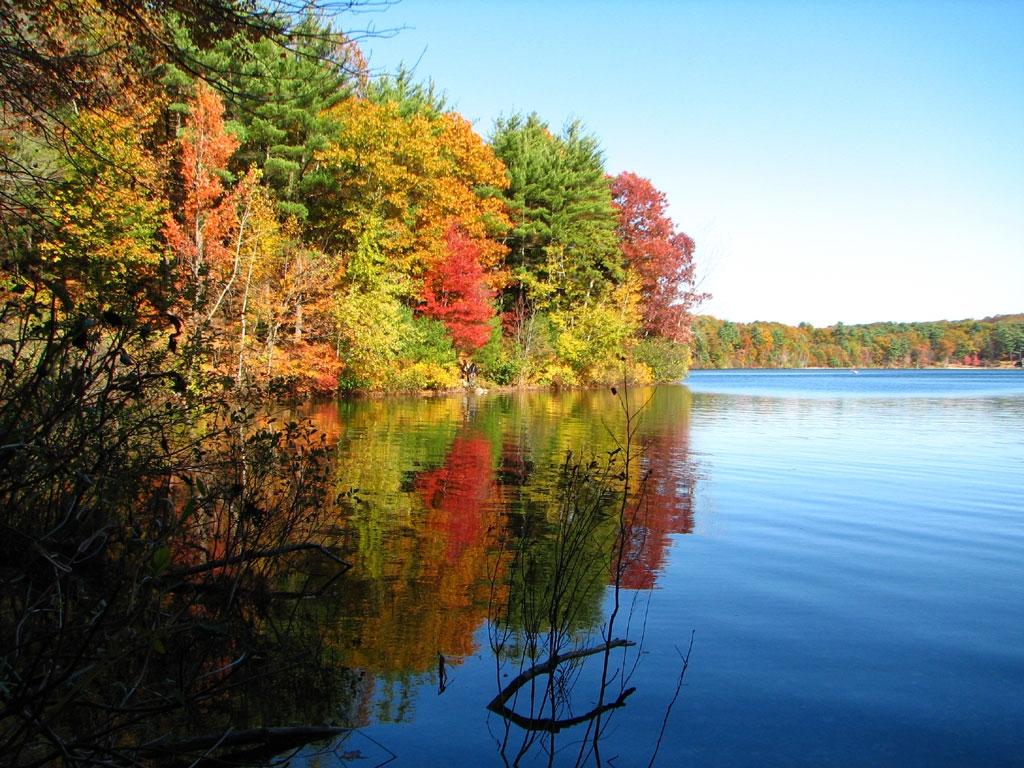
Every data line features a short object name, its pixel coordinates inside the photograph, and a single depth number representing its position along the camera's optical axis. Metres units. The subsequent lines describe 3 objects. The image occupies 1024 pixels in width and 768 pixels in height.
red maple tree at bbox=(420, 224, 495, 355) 36.03
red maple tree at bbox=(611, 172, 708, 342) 55.38
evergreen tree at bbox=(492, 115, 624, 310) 44.12
